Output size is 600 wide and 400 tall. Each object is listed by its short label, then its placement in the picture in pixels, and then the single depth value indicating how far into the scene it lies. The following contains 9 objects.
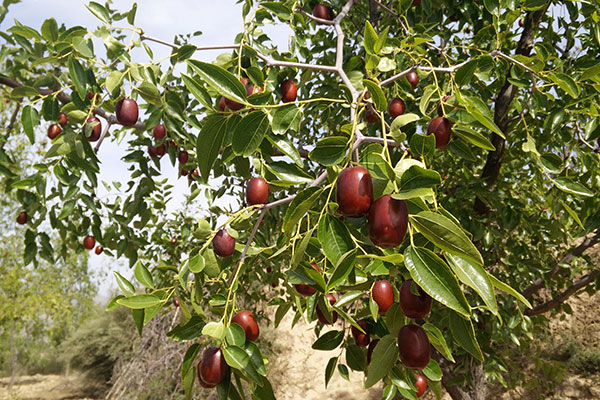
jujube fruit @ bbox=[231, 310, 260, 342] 0.42
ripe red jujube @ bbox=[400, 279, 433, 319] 0.31
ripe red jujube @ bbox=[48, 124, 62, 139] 0.80
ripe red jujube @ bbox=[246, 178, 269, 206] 0.47
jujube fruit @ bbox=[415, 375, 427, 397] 0.53
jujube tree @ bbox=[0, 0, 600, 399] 0.29
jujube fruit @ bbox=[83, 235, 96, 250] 2.46
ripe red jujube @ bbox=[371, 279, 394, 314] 0.38
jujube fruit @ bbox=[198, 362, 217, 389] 0.37
